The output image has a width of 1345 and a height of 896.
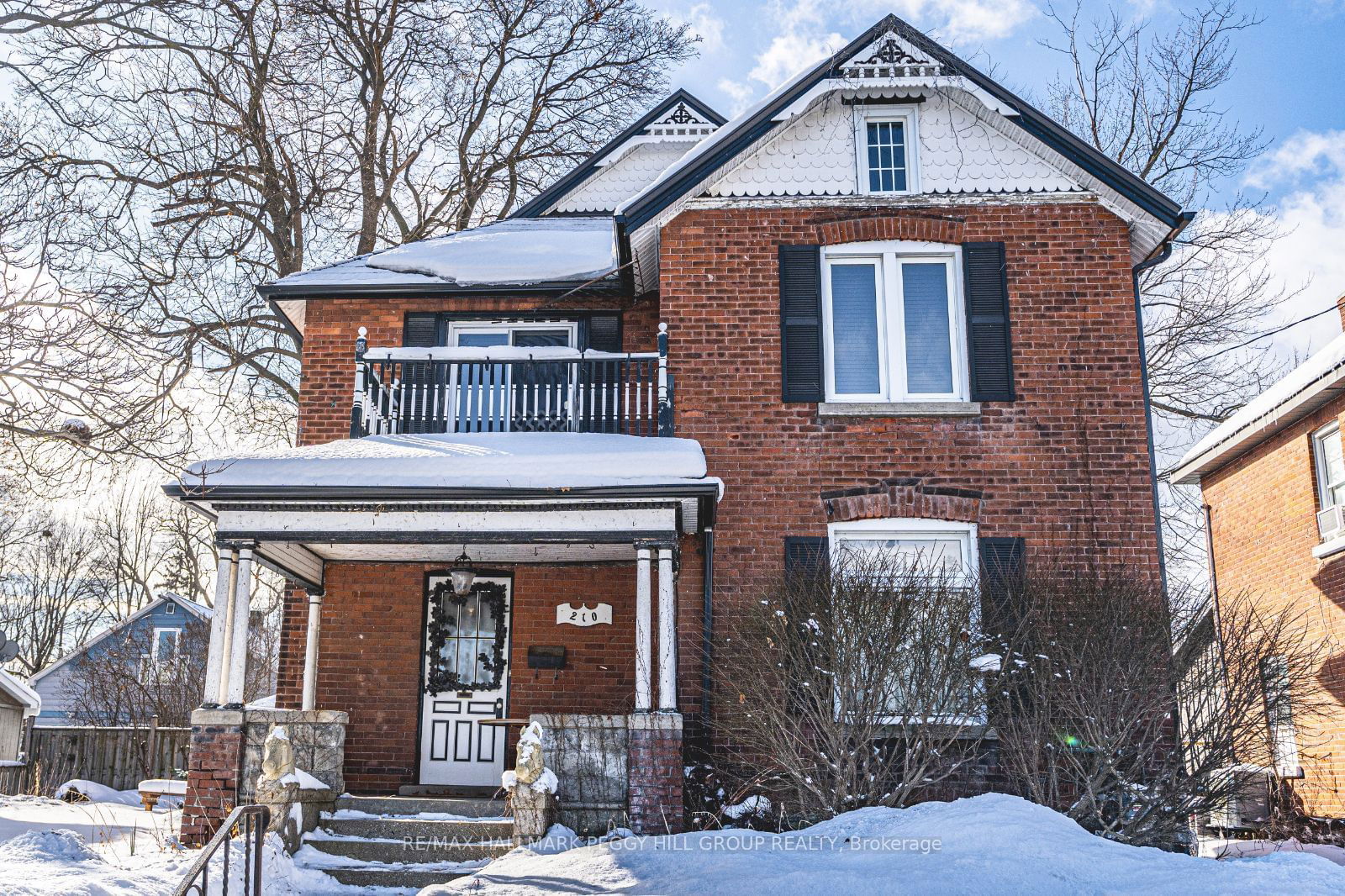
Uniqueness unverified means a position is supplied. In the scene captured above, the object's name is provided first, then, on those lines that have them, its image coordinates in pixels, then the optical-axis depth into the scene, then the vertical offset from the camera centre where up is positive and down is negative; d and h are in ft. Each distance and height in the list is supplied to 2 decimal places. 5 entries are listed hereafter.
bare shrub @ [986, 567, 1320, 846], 27.35 -0.25
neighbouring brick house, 46.55 +7.58
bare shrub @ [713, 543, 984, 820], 28.09 +0.12
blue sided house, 97.60 +4.79
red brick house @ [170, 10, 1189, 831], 35.63 +9.01
